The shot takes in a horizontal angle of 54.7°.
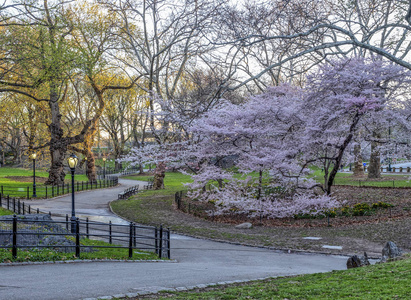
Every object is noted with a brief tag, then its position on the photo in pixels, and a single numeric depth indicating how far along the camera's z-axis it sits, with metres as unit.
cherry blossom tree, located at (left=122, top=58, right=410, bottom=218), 18.38
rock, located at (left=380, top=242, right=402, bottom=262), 10.46
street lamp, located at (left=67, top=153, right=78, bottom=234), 17.03
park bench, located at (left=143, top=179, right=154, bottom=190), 41.92
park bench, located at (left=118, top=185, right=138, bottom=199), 31.59
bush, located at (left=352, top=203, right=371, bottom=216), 19.66
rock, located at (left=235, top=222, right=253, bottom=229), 18.97
